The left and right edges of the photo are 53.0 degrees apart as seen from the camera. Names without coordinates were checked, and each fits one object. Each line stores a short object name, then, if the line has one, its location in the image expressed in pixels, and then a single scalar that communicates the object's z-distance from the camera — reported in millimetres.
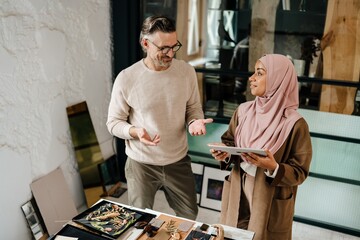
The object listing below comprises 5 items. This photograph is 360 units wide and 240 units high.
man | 1918
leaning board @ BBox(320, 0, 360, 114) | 2553
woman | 1649
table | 1578
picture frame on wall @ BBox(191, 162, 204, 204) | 3146
